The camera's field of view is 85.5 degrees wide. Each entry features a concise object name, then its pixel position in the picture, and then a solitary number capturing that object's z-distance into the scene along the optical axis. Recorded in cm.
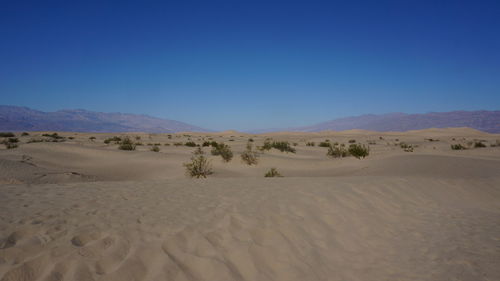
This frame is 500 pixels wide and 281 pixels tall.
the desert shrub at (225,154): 1217
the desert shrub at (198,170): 961
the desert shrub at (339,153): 1438
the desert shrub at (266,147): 1641
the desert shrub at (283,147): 1655
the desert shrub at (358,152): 1307
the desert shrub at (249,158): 1186
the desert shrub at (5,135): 2495
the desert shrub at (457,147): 1710
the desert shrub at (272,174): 914
